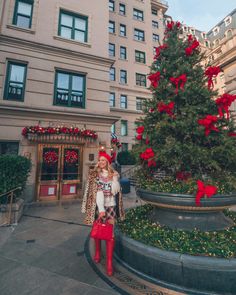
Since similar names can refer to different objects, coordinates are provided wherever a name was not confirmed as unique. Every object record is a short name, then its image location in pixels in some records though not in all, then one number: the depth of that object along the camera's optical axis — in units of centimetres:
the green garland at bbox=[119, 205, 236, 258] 289
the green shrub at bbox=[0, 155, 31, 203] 625
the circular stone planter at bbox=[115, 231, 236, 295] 256
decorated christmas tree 376
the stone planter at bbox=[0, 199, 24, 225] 605
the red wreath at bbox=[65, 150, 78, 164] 984
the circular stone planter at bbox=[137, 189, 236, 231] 341
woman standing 354
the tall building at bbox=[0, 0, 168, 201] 902
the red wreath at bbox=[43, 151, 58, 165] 941
